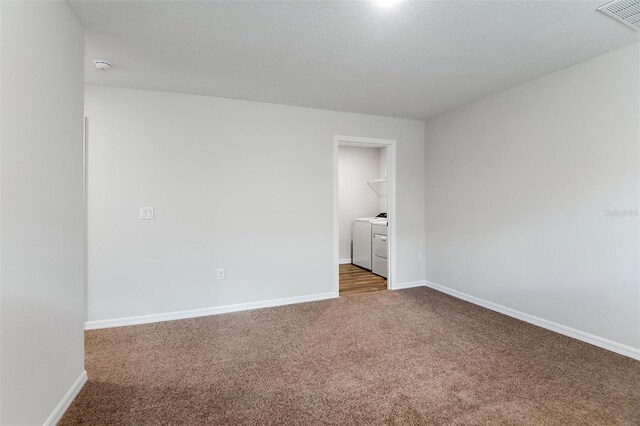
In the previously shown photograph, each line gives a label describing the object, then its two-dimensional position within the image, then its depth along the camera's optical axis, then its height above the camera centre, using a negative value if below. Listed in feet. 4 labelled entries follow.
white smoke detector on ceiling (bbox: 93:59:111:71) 8.29 +3.99
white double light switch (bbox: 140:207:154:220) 10.30 -0.13
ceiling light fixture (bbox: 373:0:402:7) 5.90 +4.06
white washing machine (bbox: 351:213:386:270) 17.99 -1.94
